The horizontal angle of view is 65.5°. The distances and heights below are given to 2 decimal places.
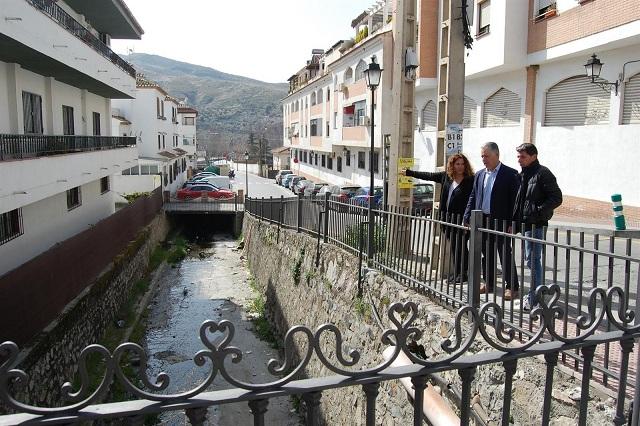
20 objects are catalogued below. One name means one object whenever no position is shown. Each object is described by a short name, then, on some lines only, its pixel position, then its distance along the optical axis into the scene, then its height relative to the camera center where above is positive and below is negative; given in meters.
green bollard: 10.00 -1.20
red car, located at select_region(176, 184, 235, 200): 34.41 -2.75
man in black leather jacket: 5.58 -0.43
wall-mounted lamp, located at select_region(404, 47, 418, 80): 8.84 +1.65
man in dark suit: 5.95 -0.41
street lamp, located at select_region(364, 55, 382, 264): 10.77 +1.71
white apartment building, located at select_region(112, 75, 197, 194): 33.22 +1.46
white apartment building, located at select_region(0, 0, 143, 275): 10.60 +1.15
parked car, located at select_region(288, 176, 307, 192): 43.06 -2.40
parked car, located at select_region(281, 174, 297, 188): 46.92 -2.46
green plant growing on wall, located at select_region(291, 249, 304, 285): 11.80 -2.74
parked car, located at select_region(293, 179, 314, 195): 37.29 -2.31
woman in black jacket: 6.06 -0.48
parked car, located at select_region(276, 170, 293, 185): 52.34 -2.24
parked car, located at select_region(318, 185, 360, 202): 24.80 -1.90
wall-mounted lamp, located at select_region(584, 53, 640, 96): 13.48 +2.30
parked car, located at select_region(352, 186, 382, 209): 19.54 -1.70
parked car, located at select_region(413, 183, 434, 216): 19.17 -1.60
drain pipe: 2.58 -1.39
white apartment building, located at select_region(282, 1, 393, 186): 25.80 +3.19
